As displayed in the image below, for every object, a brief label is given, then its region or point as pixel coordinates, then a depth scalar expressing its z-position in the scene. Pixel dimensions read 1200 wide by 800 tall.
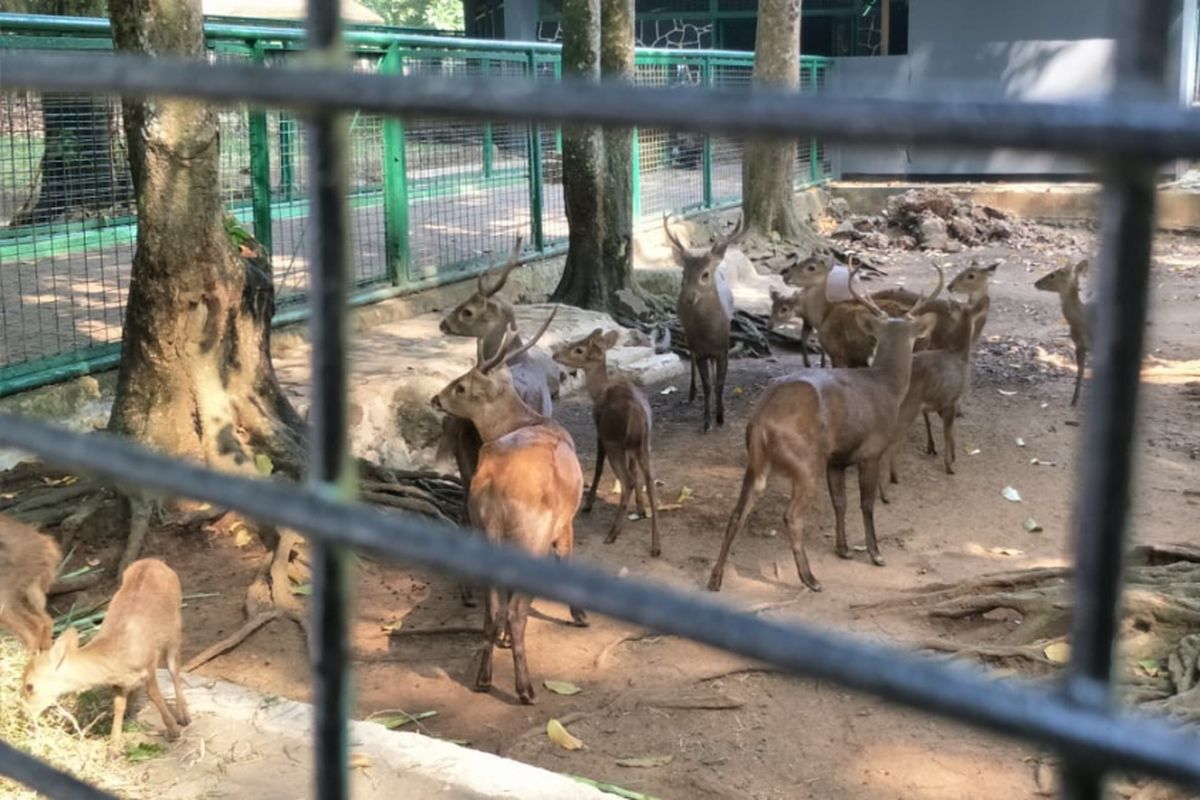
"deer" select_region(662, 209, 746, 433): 8.21
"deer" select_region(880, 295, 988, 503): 6.90
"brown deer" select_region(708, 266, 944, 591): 5.73
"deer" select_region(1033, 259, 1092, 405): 8.62
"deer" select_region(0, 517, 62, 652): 4.08
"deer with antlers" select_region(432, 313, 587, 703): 4.57
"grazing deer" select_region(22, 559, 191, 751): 3.61
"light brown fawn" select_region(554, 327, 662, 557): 6.14
